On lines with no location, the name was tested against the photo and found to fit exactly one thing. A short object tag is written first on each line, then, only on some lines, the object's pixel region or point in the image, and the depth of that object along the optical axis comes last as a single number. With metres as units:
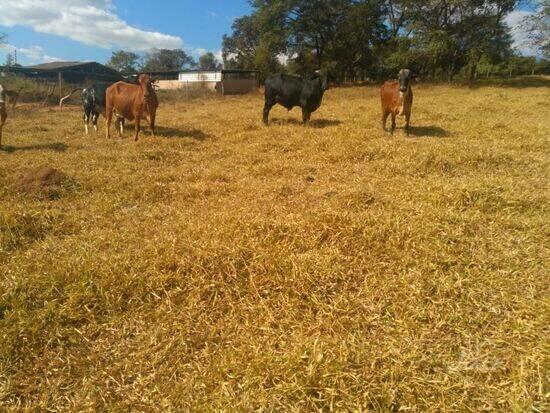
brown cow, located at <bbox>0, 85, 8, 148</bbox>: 7.63
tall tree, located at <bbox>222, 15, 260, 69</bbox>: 59.43
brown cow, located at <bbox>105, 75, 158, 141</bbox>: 9.07
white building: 32.46
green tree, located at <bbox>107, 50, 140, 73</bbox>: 82.25
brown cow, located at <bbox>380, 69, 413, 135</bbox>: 8.14
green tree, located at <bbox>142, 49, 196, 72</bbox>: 88.44
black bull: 10.95
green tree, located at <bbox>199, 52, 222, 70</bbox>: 86.44
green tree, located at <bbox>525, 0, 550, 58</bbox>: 23.30
